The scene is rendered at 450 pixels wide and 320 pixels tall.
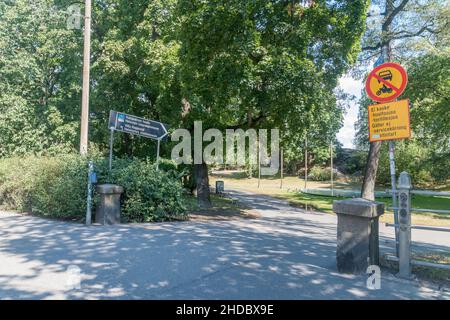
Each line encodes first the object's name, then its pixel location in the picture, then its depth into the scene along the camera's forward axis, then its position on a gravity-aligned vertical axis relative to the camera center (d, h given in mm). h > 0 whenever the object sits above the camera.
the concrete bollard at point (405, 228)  5605 -766
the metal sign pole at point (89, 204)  9602 -760
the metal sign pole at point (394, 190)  5906 -193
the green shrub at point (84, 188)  10305 -389
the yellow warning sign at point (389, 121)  5902 +939
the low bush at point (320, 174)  45812 +376
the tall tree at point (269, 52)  12141 +4367
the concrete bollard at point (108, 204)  9672 -770
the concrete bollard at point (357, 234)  5602 -863
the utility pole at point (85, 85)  12810 +3209
